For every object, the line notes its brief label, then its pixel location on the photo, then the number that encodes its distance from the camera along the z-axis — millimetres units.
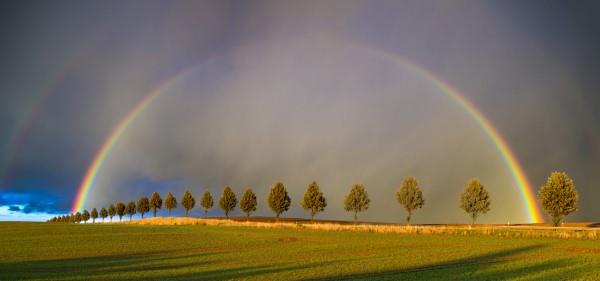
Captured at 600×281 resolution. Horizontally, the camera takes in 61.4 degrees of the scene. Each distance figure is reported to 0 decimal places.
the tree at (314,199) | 151625
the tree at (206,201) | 185000
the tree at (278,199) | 154500
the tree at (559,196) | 116438
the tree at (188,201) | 192375
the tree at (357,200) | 151875
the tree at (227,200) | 170000
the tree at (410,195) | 145625
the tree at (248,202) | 164250
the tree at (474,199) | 137375
